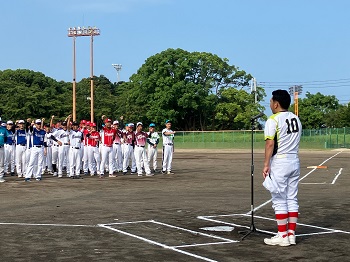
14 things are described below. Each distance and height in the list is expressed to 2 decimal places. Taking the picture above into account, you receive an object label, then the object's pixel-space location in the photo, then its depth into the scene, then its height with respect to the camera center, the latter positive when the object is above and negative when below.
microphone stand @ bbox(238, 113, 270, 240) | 9.82 -1.76
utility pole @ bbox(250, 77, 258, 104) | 90.94 +5.52
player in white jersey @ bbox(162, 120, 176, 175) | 25.92 -0.98
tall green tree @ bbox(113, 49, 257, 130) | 81.38 +5.04
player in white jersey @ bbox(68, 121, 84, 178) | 24.06 -1.05
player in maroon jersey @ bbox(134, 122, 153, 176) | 25.36 -1.05
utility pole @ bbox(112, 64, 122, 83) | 141.38 +14.52
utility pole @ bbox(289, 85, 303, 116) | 102.39 +6.52
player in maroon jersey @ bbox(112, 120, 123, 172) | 26.07 -0.94
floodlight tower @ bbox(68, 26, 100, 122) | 75.66 +12.58
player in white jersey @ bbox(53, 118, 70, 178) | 24.38 -0.69
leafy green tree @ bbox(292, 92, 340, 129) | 116.00 +3.53
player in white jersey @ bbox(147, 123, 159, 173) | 26.86 -0.69
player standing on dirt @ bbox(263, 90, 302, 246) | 8.98 -0.67
